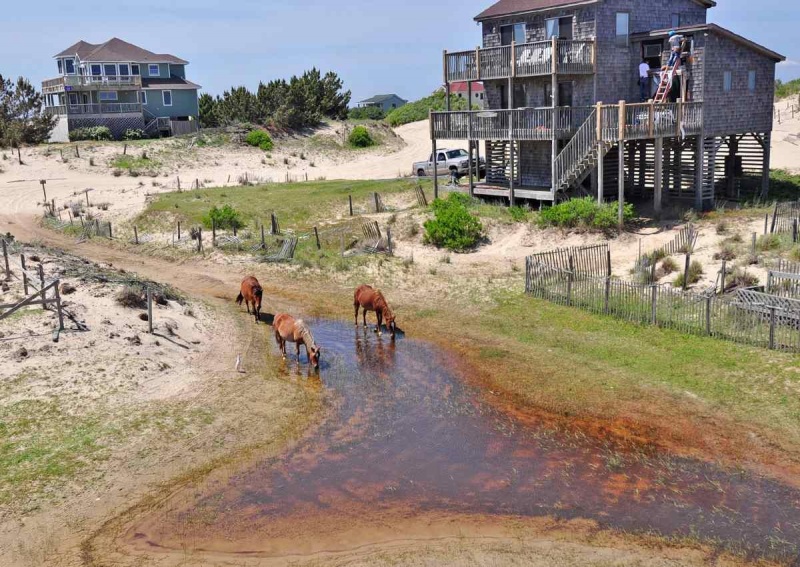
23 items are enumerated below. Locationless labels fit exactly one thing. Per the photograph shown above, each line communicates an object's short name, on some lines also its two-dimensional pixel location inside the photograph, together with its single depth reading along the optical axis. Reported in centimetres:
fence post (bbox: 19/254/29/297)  2404
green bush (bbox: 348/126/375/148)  7000
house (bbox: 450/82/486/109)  8522
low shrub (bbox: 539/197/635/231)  3234
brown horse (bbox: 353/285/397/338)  2459
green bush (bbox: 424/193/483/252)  3372
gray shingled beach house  3453
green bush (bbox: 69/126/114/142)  6519
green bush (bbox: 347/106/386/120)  9750
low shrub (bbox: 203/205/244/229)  3784
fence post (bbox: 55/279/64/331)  2124
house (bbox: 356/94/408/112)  12456
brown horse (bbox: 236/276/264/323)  2656
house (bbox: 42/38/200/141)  6750
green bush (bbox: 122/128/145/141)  6625
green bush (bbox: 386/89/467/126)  8521
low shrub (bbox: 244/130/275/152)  6562
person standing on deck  3616
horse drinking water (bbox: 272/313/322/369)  2178
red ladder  3478
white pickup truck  4975
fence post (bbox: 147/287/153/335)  2214
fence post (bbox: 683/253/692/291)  2515
